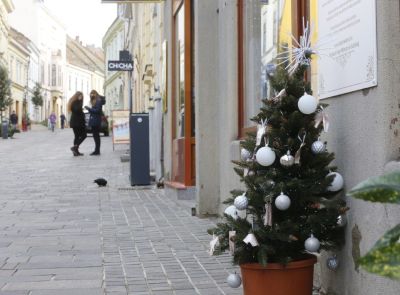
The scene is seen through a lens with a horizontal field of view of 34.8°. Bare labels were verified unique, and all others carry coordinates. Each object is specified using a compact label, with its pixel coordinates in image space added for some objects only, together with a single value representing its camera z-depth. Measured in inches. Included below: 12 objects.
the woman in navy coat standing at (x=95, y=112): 694.5
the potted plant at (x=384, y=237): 58.6
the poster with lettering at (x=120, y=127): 804.0
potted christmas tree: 128.2
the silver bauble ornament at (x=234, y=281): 137.4
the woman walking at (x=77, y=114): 686.5
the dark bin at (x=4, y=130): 1361.8
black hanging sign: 621.6
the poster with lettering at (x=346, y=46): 121.2
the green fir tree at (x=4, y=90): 1552.5
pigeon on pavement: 431.2
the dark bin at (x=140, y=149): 422.9
